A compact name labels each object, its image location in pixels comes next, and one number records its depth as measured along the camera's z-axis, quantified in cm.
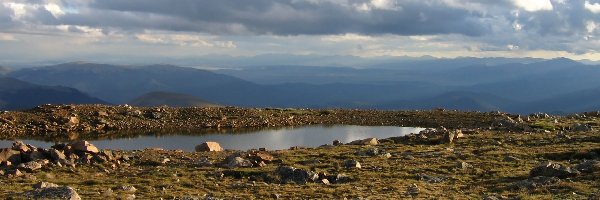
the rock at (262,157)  3997
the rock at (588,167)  3312
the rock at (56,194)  2448
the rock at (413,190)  2872
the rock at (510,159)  3997
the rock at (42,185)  2721
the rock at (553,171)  3216
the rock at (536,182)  2964
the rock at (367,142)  5278
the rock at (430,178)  3306
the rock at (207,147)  5031
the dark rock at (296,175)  3259
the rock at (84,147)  3972
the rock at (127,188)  2835
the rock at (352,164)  3708
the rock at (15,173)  3242
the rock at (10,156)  3684
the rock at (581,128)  5964
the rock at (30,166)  3456
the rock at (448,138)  5164
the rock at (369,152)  4330
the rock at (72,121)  7131
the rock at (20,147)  3850
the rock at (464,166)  3674
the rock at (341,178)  3288
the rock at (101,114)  7622
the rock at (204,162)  3835
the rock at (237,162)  3726
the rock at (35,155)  3766
